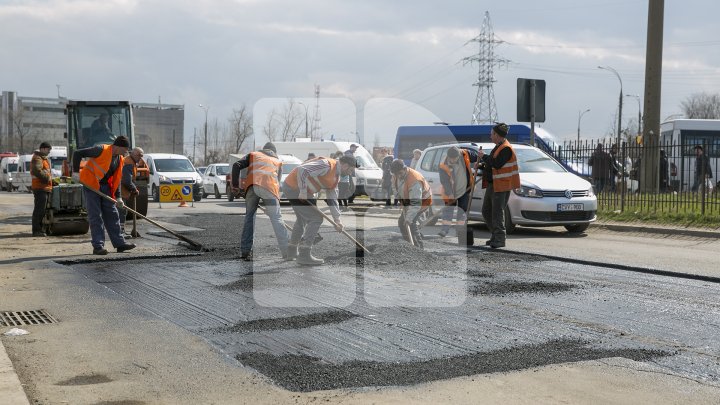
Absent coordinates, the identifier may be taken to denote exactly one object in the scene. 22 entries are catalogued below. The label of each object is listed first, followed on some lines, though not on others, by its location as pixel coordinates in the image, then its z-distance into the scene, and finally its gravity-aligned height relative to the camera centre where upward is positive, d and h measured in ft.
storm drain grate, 21.93 -4.38
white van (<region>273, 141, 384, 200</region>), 90.27 -2.76
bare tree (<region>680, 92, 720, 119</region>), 283.38 +13.33
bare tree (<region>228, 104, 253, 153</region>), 134.86 +4.20
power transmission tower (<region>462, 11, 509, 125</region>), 192.75 +17.82
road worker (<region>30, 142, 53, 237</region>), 48.62 -1.86
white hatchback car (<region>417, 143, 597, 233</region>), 48.55 -2.89
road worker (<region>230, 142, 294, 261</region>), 35.42 -1.69
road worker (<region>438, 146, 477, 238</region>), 46.68 -2.01
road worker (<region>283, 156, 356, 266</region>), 33.30 -1.52
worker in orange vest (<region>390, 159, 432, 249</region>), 42.42 -2.19
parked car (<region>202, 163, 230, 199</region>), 120.47 -3.98
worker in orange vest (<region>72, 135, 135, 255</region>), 38.22 -1.53
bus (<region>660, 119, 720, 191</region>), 60.13 -0.98
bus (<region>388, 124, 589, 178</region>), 108.58 +1.97
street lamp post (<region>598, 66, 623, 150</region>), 140.41 +6.07
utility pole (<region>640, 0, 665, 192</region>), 71.67 +7.06
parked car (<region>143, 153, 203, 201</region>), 95.12 -2.25
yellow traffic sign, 84.99 -4.01
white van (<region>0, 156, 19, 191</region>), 178.40 -3.57
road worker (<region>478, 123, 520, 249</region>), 41.09 -1.21
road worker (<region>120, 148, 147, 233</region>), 48.06 -1.60
